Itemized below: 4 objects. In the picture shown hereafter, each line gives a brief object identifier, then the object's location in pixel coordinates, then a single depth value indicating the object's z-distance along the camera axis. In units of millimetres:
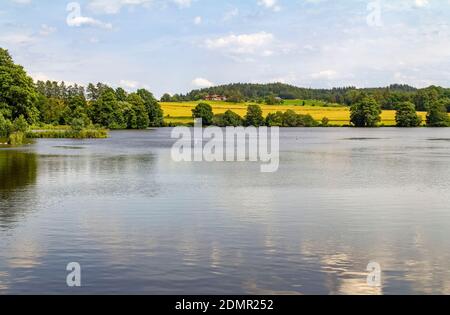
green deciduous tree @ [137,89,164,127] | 192750
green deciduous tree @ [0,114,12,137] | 86750
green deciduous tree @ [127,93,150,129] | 178875
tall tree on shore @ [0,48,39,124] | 97000
